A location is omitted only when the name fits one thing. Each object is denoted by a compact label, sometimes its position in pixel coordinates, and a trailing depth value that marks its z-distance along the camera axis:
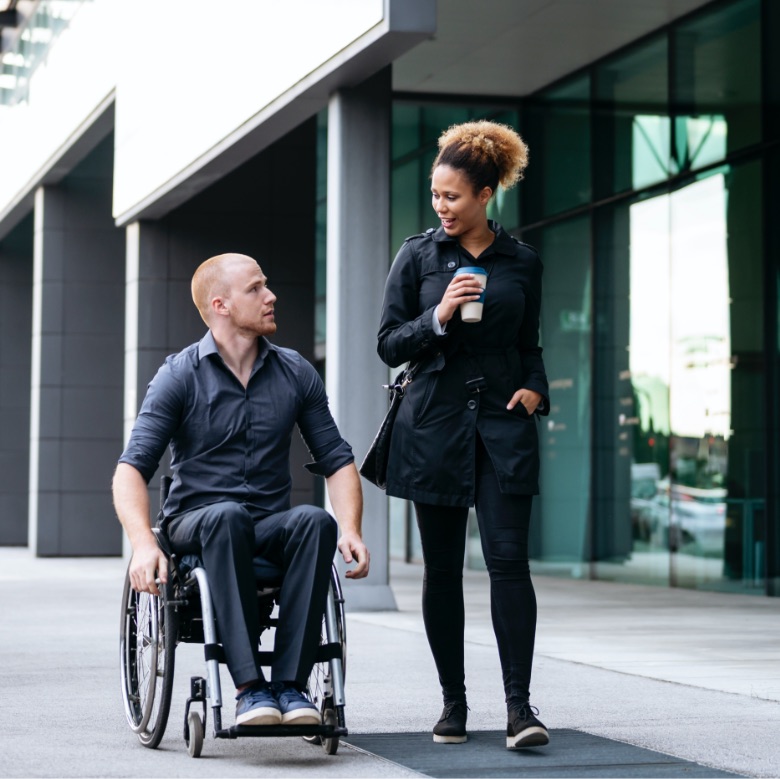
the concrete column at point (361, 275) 19.47
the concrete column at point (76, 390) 35.78
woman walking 8.93
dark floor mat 8.11
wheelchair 8.30
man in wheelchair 8.35
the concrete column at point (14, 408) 43.31
